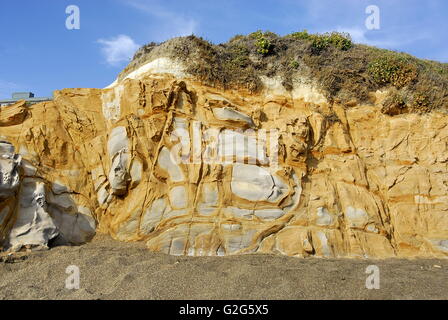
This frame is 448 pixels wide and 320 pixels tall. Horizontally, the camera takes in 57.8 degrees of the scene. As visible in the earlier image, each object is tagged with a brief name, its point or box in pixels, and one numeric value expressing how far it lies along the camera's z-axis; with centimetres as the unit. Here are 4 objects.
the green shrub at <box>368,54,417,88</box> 1103
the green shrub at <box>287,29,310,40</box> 1257
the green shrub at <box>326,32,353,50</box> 1230
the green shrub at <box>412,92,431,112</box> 1048
